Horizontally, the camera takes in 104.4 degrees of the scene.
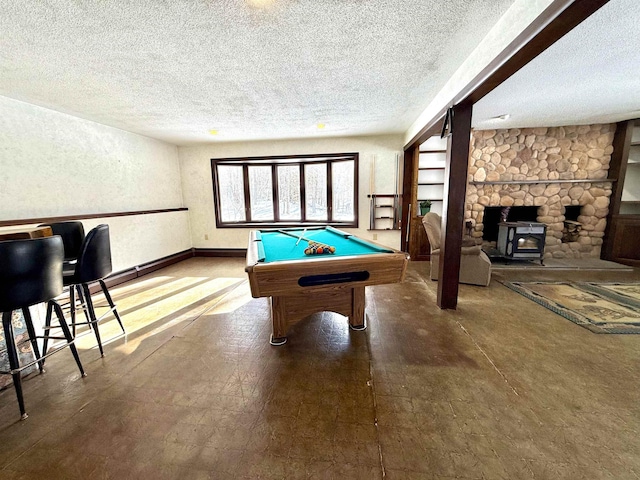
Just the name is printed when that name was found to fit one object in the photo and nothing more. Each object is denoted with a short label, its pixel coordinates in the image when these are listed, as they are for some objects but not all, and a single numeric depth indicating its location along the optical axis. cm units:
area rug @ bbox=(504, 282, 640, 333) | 243
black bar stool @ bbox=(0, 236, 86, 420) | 134
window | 518
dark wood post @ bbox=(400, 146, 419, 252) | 470
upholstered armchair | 346
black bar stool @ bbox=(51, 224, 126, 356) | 195
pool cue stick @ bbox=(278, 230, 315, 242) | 293
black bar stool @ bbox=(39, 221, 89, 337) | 249
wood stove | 433
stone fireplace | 448
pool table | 178
